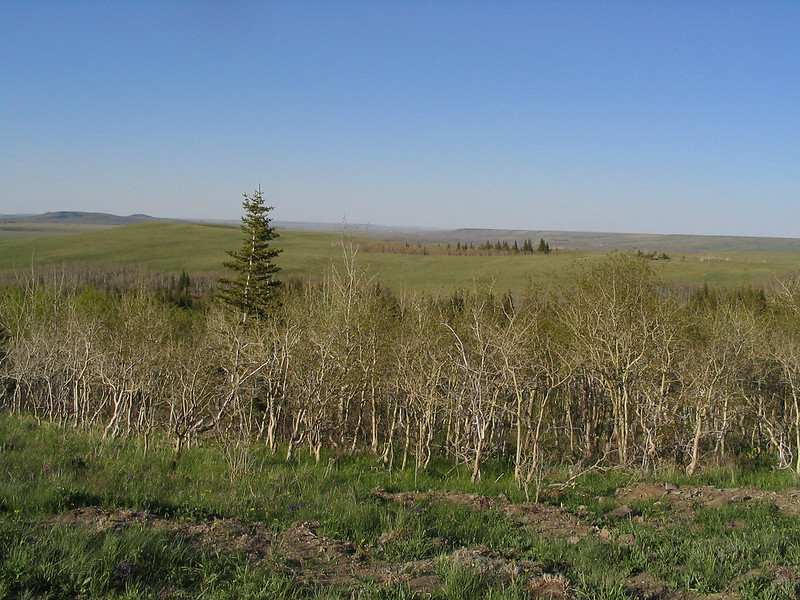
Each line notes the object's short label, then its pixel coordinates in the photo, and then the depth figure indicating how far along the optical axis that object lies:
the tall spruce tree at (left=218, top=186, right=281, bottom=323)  40.67
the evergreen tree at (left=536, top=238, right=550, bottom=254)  154.91
